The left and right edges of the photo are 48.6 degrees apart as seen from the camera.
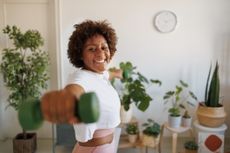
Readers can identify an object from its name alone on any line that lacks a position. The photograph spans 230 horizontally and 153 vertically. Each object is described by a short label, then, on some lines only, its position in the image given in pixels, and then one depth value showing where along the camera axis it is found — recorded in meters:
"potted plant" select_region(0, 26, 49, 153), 2.77
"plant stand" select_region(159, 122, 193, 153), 2.73
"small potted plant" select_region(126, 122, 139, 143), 2.80
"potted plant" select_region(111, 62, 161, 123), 2.72
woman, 1.08
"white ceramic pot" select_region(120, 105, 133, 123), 2.79
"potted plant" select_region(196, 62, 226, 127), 2.71
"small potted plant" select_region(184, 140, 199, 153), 2.72
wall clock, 3.09
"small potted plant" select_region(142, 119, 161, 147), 2.69
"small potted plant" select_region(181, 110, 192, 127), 2.82
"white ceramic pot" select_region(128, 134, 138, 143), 2.80
